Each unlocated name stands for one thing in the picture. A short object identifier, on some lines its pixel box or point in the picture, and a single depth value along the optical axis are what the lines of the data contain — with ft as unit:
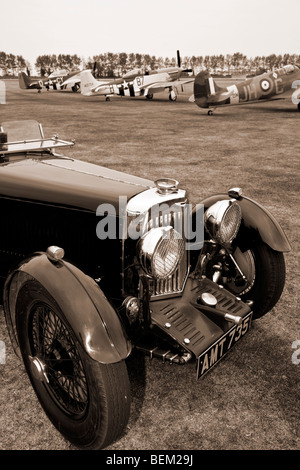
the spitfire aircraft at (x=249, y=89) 59.21
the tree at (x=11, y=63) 432.25
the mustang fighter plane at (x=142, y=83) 80.02
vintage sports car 6.30
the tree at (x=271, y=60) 455.22
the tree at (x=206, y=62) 496.15
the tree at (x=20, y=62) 439.22
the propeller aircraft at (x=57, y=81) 111.45
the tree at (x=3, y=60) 416.67
